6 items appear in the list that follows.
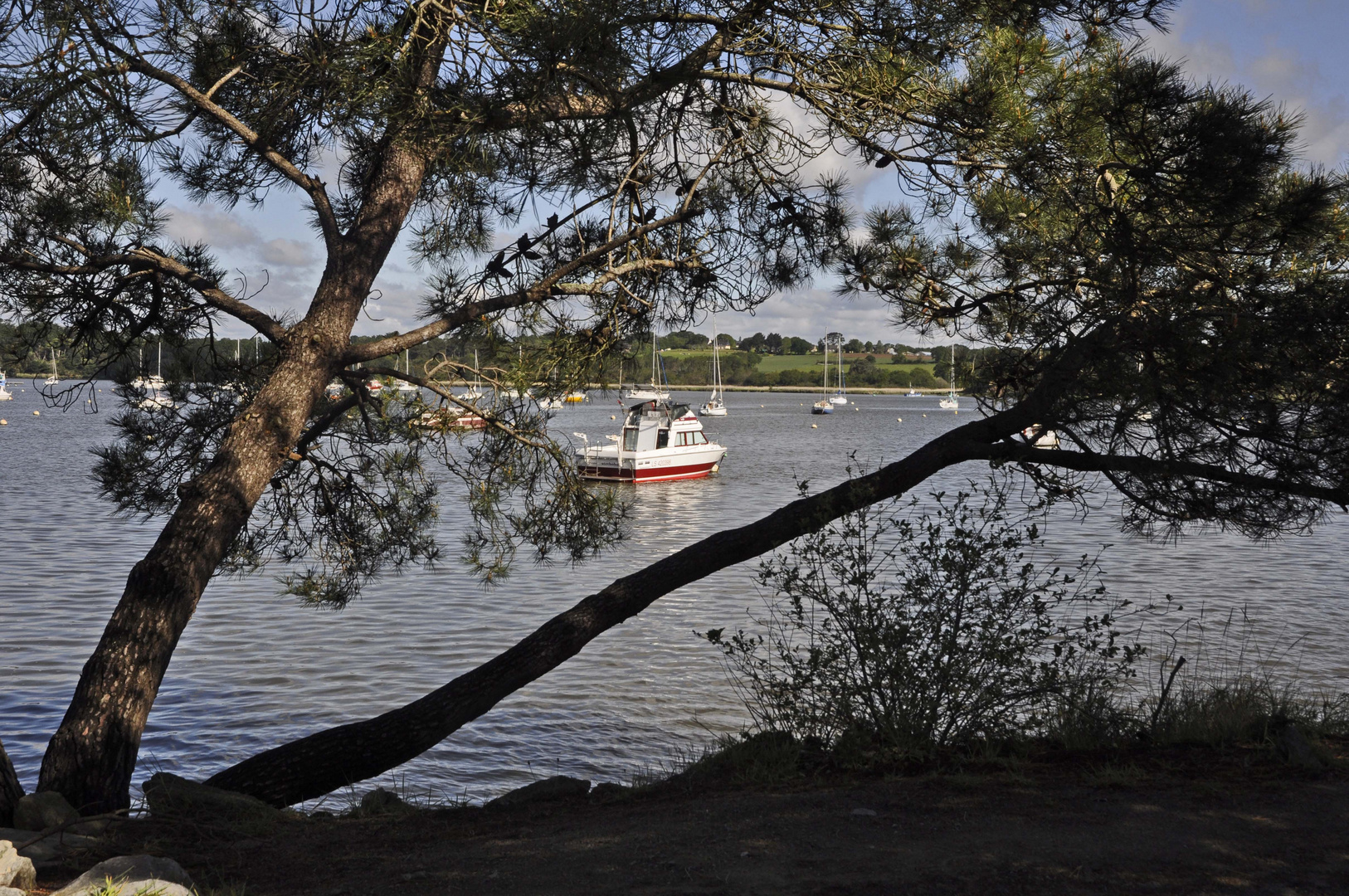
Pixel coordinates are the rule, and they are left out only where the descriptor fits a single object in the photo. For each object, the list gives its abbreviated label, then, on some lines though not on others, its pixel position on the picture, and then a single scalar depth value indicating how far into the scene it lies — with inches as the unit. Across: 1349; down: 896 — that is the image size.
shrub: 196.9
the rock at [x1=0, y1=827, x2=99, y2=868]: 154.9
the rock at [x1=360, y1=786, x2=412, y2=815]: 213.0
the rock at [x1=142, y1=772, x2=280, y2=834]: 183.5
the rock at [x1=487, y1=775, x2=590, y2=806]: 214.2
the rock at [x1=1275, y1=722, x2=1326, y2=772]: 183.3
